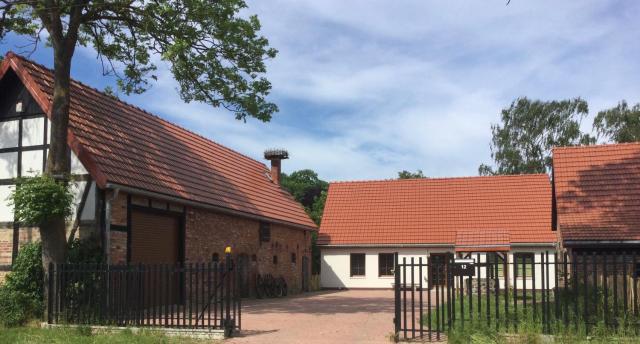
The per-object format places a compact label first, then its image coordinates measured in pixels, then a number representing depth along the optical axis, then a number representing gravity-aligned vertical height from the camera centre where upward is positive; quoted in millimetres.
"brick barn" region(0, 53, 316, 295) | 16219 +1366
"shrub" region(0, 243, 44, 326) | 14477 -1404
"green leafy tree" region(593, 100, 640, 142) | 45875 +7695
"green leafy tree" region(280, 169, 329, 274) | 52219 +3890
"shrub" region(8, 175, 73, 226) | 14562 +625
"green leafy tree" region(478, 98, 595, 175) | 47750 +7268
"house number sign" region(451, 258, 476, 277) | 11835 -731
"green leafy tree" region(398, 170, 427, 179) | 62031 +5206
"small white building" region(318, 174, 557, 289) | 32344 +409
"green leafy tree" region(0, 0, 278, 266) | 15273 +4761
